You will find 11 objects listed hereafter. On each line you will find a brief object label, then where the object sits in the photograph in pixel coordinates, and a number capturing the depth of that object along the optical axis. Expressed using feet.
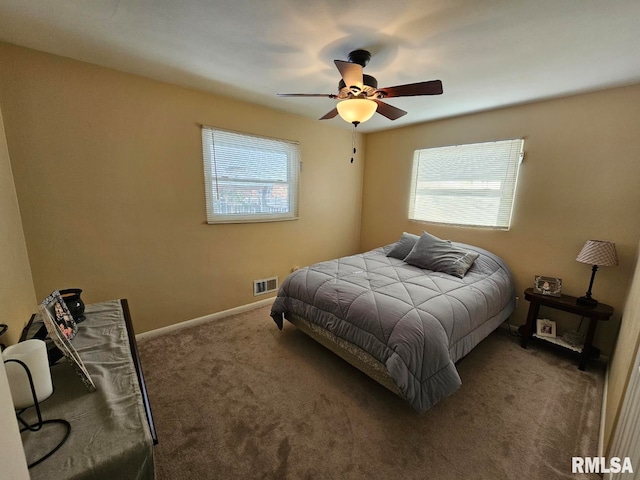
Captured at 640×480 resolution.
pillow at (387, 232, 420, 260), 10.44
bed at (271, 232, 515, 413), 5.41
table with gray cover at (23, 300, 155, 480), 2.59
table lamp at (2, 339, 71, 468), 2.94
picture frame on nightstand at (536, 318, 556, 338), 8.23
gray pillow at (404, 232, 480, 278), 8.65
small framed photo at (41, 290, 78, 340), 4.26
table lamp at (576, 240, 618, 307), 6.98
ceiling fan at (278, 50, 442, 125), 5.49
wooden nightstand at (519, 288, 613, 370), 7.04
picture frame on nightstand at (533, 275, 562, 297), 8.23
